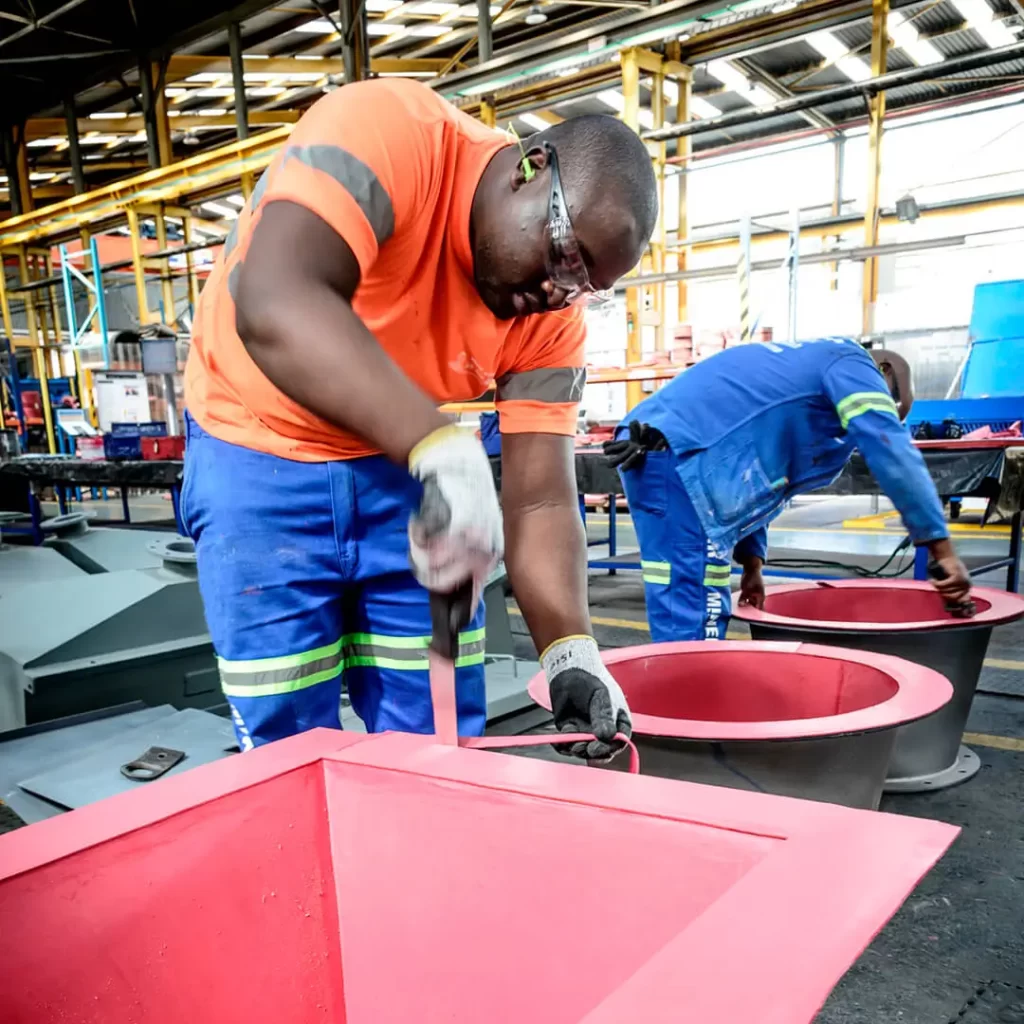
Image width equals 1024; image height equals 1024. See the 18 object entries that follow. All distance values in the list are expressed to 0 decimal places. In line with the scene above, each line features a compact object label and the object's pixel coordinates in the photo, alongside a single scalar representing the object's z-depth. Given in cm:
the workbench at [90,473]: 550
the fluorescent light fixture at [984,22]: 866
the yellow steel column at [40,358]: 1092
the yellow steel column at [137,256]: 884
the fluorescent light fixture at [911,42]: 866
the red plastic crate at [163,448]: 581
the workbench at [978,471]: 346
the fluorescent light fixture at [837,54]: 922
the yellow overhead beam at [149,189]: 720
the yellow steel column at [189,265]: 932
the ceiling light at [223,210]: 1653
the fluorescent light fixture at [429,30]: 871
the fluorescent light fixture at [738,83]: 973
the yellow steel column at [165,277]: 930
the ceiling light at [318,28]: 852
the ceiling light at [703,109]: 1141
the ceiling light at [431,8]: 807
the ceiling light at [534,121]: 1045
